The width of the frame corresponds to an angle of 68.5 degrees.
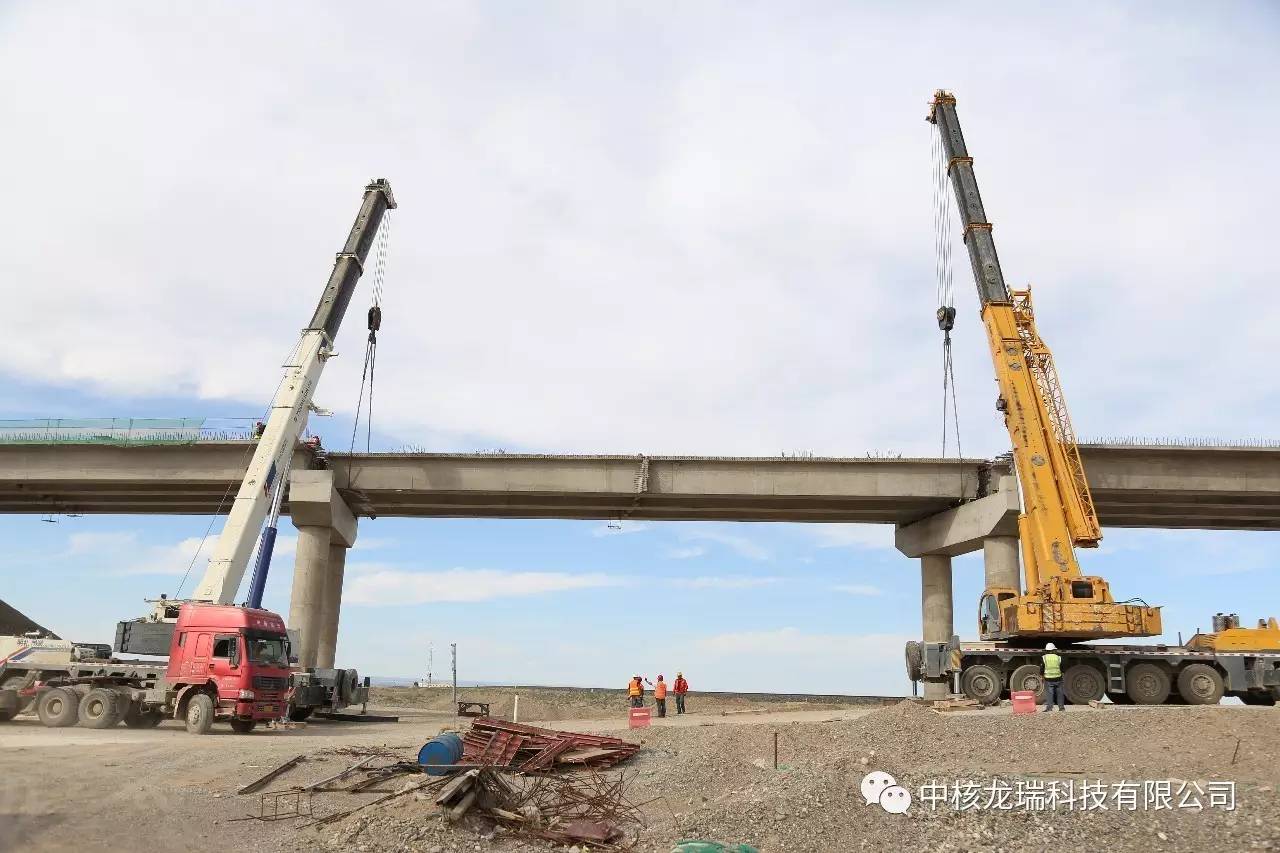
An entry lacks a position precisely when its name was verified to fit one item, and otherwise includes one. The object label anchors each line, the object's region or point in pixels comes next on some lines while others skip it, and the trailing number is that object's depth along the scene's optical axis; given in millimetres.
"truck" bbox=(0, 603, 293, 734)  21469
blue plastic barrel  13727
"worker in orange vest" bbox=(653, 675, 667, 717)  29531
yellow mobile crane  24406
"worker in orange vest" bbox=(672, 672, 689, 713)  31125
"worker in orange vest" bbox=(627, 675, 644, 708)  28812
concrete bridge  34375
